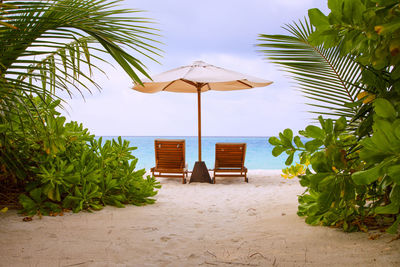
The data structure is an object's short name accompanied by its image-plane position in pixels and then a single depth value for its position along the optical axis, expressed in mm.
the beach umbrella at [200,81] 5867
